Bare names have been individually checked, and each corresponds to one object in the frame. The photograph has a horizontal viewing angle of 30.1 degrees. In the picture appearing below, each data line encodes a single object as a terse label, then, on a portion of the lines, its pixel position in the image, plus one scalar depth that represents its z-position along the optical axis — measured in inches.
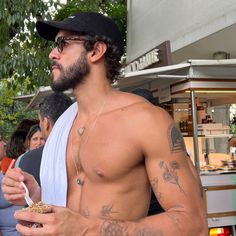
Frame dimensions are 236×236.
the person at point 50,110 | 133.5
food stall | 210.2
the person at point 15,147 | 181.8
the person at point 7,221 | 150.3
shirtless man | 62.3
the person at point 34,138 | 166.5
